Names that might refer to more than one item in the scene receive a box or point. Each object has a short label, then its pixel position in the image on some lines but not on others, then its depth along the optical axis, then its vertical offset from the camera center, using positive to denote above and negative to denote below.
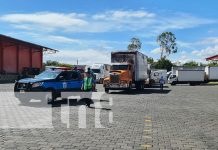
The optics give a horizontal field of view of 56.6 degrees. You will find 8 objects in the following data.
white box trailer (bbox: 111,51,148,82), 17.12 +1.42
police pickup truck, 9.64 -0.38
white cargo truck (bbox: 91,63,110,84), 28.21 +0.78
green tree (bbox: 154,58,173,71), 54.18 +3.08
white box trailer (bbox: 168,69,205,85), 30.12 -0.25
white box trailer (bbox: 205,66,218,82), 33.51 +0.38
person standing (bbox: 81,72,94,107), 9.02 -0.48
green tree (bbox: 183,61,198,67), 66.83 +4.20
